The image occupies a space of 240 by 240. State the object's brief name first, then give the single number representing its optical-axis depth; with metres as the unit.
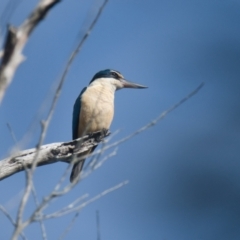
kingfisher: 13.59
